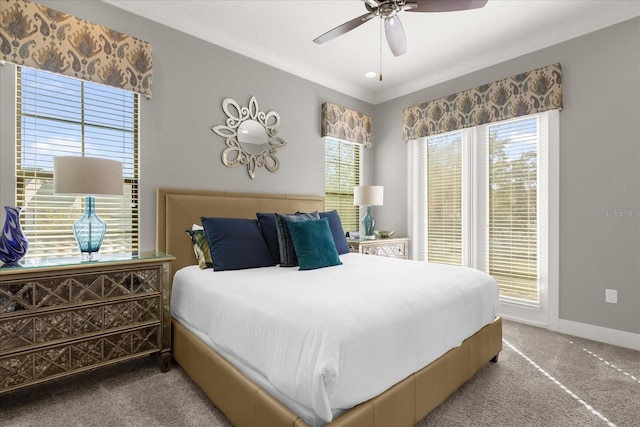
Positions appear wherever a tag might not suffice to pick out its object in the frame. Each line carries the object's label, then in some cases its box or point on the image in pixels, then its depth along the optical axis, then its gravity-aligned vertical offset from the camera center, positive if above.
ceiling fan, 2.02 +1.30
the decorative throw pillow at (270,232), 2.71 -0.18
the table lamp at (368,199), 4.14 +0.15
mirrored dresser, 1.80 -0.64
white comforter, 1.29 -0.53
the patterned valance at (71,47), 2.17 +1.18
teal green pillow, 2.47 -0.26
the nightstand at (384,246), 3.83 -0.44
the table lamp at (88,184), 2.05 +0.16
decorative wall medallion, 3.27 +0.77
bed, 1.39 -0.83
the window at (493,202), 3.36 +0.11
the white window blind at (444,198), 4.02 +0.16
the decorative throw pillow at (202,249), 2.55 -0.30
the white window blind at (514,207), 3.41 +0.04
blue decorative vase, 1.93 -0.18
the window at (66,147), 2.29 +0.48
